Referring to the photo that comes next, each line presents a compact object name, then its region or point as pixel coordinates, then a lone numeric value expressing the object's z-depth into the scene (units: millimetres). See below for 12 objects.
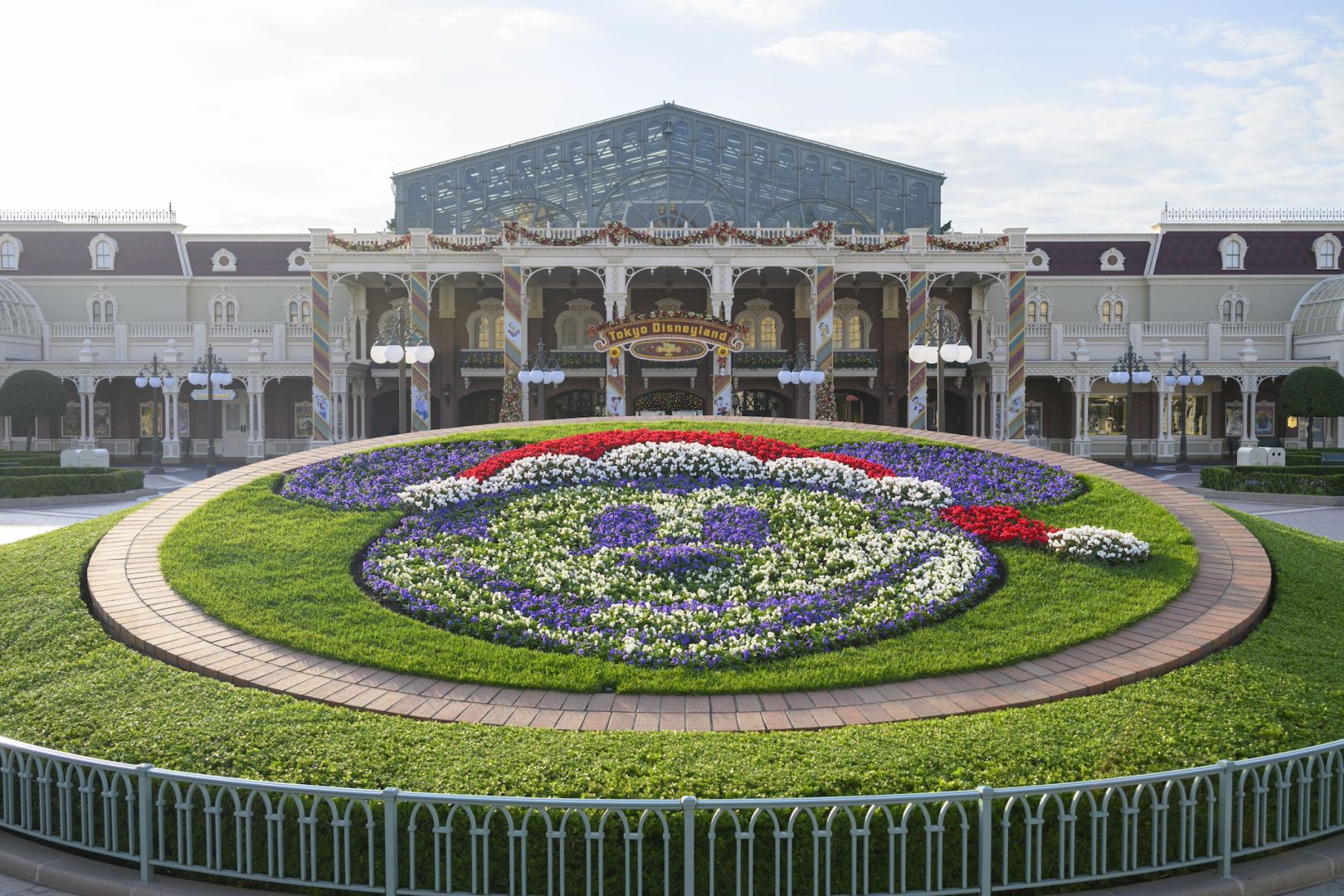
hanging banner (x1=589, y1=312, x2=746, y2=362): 29844
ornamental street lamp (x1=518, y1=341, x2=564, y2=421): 28281
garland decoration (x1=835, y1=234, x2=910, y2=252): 34031
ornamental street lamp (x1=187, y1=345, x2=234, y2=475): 28297
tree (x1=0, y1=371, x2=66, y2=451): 33125
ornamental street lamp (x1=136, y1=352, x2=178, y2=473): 30781
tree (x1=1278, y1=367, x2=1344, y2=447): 33438
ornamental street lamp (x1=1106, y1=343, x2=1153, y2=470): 27406
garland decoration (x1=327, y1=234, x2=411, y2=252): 33844
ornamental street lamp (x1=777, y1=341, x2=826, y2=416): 29672
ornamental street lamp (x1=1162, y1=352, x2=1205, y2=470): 30438
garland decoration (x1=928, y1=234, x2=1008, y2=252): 33906
